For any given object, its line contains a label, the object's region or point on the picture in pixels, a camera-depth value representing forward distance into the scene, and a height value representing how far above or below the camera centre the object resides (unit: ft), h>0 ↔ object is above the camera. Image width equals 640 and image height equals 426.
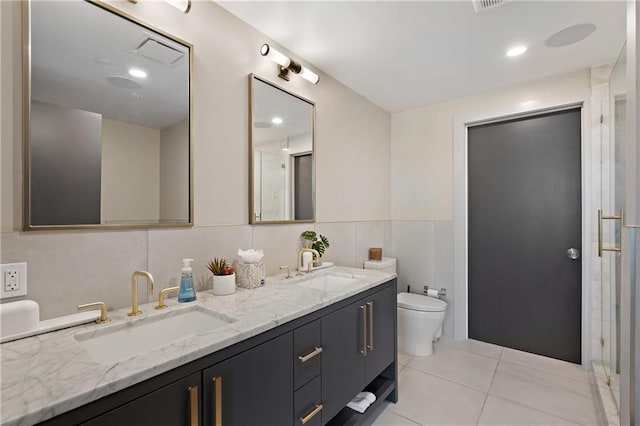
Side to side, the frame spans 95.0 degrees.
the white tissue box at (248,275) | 5.17 -1.11
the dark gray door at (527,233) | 8.09 -0.65
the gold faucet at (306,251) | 6.63 -0.97
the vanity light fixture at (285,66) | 5.76 +3.15
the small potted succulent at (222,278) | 4.78 -1.08
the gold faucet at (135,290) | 3.84 -1.04
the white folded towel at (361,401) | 5.44 -3.59
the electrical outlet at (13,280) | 3.22 -0.75
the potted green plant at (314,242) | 7.08 -0.74
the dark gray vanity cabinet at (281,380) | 2.53 -1.95
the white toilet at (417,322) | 8.35 -3.18
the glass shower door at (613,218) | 5.52 -0.12
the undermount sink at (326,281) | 6.29 -1.55
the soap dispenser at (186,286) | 4.41 -1.12
